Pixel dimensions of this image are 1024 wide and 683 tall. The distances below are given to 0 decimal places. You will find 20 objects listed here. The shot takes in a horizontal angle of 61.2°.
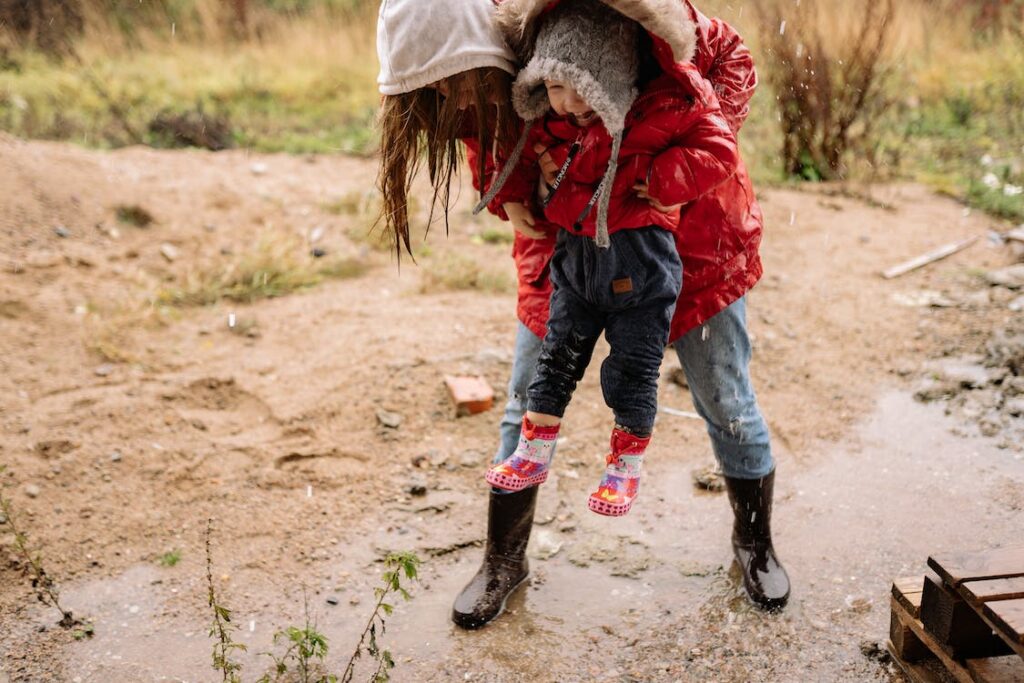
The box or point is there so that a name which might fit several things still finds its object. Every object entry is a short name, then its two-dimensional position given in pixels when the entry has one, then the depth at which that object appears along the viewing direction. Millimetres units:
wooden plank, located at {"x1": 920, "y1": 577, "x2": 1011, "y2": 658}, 2039
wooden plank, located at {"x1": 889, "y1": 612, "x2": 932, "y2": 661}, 2260
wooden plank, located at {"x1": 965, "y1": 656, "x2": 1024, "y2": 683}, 1984
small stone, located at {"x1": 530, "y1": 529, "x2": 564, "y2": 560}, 2930
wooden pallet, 1906
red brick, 3666
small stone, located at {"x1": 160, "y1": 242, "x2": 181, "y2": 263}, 5062
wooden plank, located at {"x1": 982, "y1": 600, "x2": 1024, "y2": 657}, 1785
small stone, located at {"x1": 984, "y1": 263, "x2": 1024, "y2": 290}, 4637
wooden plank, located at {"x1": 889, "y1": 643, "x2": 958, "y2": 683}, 2205
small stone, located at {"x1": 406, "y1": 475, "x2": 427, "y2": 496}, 3254
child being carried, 1841
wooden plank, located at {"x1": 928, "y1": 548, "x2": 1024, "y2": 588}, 1987
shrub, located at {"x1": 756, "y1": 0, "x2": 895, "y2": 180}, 6242
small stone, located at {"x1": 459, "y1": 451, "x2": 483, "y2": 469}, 3420
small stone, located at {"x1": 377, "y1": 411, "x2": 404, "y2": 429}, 3613
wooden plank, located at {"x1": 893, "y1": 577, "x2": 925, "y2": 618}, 2215
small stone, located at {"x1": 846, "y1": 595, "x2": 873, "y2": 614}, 2598
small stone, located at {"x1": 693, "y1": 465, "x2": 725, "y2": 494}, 3248
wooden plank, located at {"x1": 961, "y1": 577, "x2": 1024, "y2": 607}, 1906
